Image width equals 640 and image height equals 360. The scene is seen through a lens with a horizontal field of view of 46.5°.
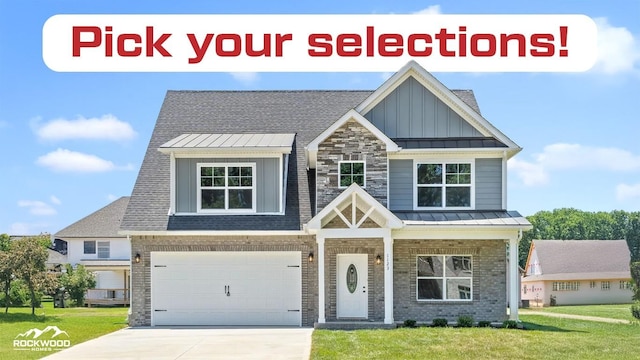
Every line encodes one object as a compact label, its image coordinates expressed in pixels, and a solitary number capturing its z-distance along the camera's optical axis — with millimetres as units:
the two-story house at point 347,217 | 23500
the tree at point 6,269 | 28453
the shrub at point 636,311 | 29753
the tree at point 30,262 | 28703
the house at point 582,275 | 57844
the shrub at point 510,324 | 22516
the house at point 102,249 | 47469
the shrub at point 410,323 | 22750
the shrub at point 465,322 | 22656
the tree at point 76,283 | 41375
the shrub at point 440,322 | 22800
